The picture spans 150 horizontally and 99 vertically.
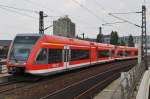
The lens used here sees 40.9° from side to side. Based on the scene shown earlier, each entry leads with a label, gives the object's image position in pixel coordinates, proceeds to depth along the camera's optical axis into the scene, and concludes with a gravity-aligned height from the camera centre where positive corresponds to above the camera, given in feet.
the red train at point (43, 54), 39.60 -2.16
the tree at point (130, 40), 295.82 +6.02
